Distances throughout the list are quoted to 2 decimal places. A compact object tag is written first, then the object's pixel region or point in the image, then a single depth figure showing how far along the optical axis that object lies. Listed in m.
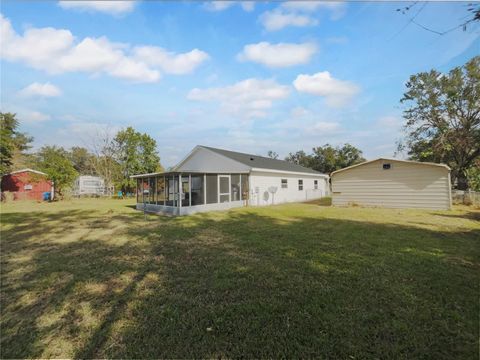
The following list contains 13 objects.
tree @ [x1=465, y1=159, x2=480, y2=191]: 11.13
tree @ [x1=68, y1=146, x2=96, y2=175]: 45.47
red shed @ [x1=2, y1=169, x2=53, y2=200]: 24.16
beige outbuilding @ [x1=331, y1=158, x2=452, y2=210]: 12.66
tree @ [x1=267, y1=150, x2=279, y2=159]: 46.22
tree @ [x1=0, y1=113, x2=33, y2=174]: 22.91
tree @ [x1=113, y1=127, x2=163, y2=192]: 28.84
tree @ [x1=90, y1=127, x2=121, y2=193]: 29.23
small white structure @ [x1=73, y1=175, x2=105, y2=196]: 30.25
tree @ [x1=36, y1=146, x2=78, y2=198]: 20.19
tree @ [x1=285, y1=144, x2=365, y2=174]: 32.50
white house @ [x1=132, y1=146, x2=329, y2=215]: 13.16
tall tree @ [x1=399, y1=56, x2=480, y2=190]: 19.36
